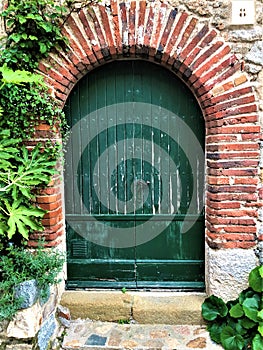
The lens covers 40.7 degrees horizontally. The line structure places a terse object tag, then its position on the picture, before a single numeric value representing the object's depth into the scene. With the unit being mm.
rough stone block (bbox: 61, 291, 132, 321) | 3492
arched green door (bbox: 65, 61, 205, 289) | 3545
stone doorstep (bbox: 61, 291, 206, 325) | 3439
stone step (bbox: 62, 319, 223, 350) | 3184
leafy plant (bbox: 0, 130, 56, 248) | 3078
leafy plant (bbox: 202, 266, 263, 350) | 3057
